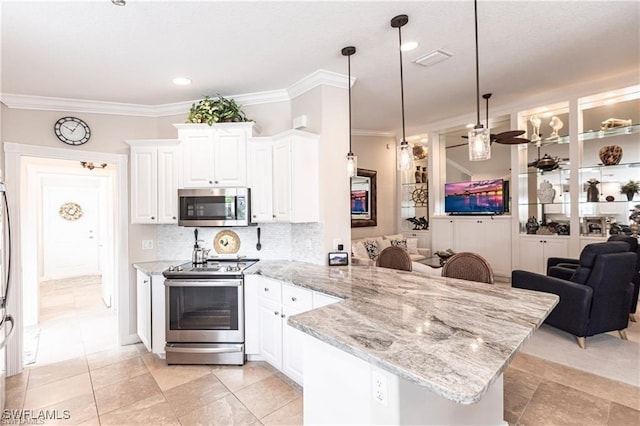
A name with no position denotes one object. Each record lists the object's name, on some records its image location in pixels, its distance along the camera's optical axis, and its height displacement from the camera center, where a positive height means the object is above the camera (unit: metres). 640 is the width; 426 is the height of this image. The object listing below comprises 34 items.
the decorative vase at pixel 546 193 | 4.92 +0.28
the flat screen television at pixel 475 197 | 5.57 +0.27
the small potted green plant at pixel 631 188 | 4.23 +0.29
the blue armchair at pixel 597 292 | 3.12 -0.84
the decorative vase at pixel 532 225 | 5.01 -0.23
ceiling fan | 4.27 +1.03
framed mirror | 6.23 +0.28
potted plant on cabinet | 3.38 +1.12
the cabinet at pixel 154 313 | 3.13 -0.99
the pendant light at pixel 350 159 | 2.71 +0.50
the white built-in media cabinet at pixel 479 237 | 5.30 -0.47
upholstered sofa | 5.35 -0.62
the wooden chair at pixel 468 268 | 2.47 -0.47
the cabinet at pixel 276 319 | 2.51 -0.97
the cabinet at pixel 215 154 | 3.40 +0.67
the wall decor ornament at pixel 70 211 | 7.53 +0.13
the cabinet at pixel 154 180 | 3.51 +0.40
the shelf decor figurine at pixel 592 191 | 4.45 +0.27
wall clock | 3.47 +0.97
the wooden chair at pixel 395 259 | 3.11 -0.48
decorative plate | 3.77 -0.34
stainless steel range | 3.00 -0.99
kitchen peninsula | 1.15 -0.56
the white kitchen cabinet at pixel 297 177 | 3.10 +0.37
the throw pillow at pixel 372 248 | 5.65 -0.66
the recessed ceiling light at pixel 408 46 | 2.70 +1.46
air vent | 2.91 +1.48
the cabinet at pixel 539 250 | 4.64 -0.61
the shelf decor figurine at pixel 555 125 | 4.80 +1.32
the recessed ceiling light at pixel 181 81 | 3.16 +1.38
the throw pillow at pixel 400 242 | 6.08 -0.59
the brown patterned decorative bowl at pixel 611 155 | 4.34 +0.77
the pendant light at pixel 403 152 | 2.36 +0.48
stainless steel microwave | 3.37 +0.09
